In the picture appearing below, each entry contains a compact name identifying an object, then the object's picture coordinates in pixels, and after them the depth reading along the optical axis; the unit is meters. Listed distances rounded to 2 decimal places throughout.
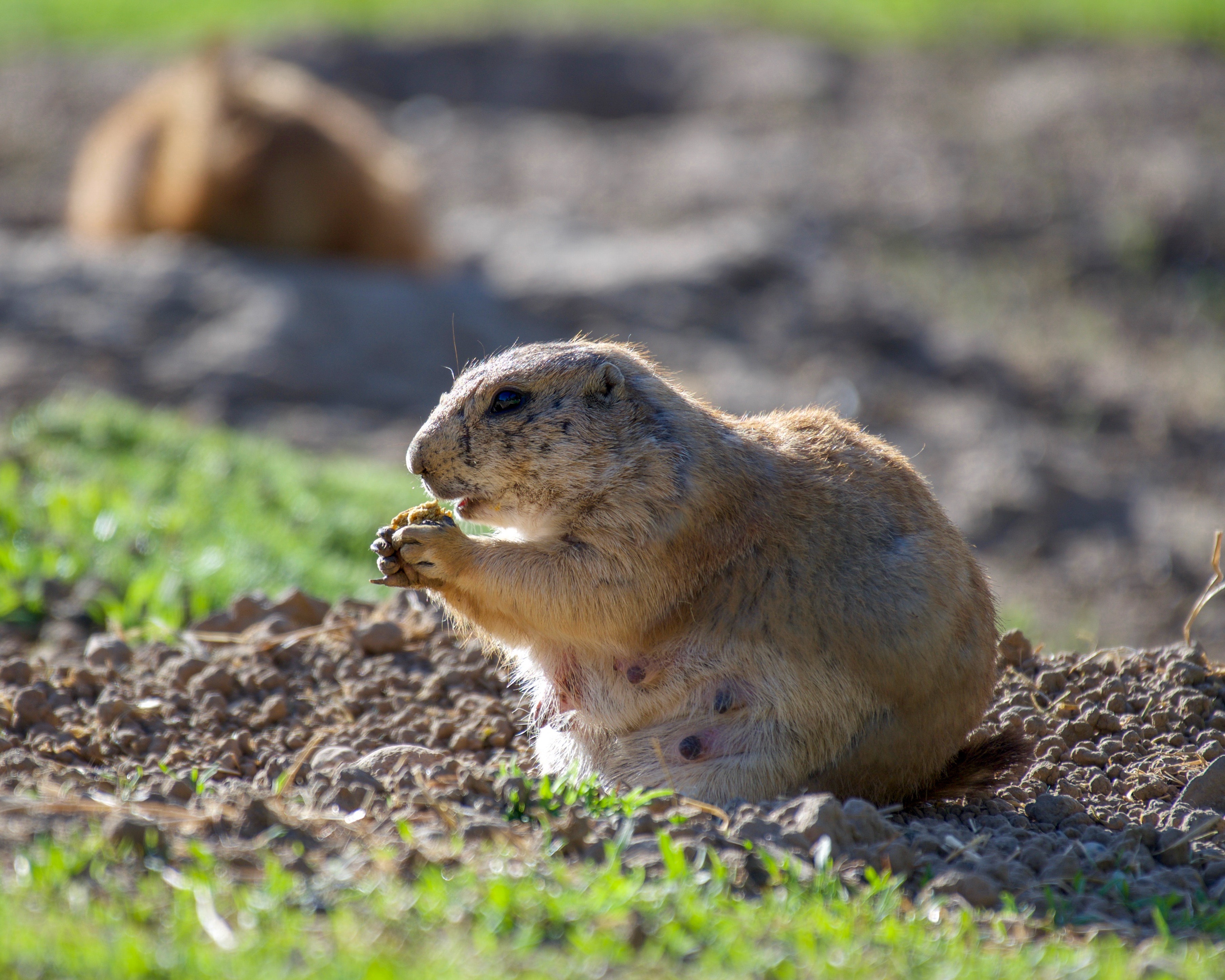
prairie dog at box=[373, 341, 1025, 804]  6.95
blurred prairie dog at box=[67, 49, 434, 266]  20.45
